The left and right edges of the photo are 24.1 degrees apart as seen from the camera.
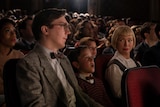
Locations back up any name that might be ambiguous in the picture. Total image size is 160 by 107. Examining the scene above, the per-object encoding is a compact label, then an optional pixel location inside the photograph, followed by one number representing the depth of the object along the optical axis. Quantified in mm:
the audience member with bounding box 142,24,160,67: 4336
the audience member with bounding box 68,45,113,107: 3008
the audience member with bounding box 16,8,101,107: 2297
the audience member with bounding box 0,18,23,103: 3734
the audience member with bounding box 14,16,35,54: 4752
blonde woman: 3497
